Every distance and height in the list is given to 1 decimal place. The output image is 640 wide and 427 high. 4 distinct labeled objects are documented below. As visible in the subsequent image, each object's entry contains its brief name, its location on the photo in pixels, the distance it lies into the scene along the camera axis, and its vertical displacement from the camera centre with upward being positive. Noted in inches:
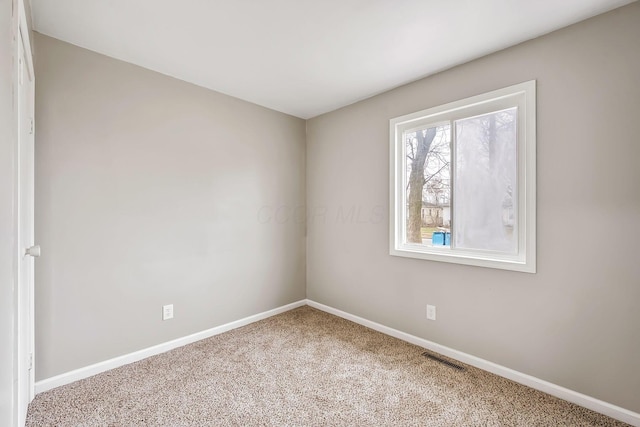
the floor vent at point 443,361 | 87.2 -46.9
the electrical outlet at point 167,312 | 97.1 -33.4
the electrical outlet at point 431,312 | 98.2 -34.3
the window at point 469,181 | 80.0 +9.0
